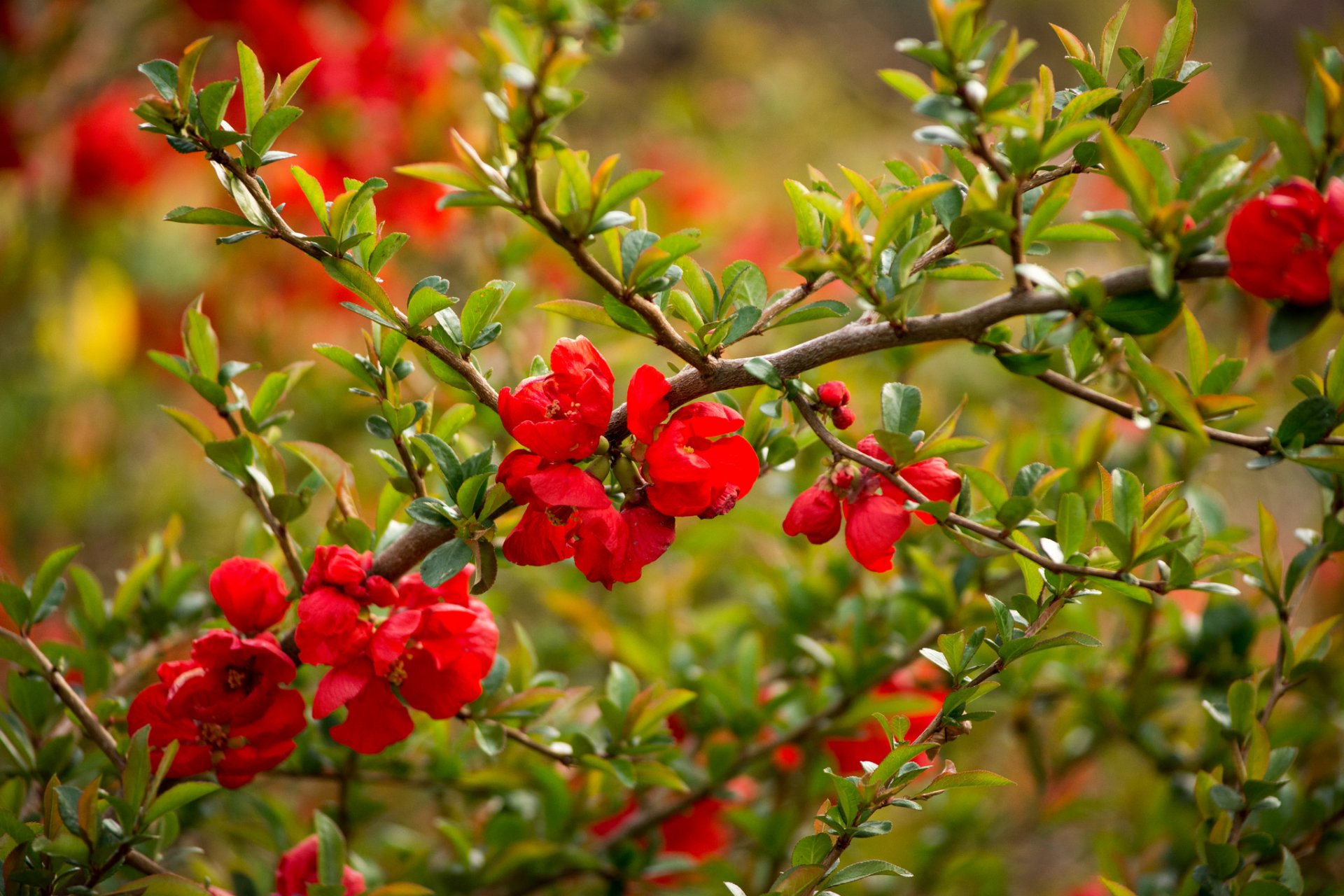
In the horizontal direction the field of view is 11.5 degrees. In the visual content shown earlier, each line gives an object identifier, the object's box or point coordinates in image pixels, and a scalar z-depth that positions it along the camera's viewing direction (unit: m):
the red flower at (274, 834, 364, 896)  1.88
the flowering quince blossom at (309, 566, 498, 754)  1.83
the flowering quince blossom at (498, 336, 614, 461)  1.80
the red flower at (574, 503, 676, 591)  1.80
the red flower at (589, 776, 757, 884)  2.01
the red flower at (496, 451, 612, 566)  1.81
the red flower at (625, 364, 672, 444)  1.80
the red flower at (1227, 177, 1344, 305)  1.78
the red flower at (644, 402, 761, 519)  1.80
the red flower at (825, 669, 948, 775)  1.98
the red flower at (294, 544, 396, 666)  1.82
